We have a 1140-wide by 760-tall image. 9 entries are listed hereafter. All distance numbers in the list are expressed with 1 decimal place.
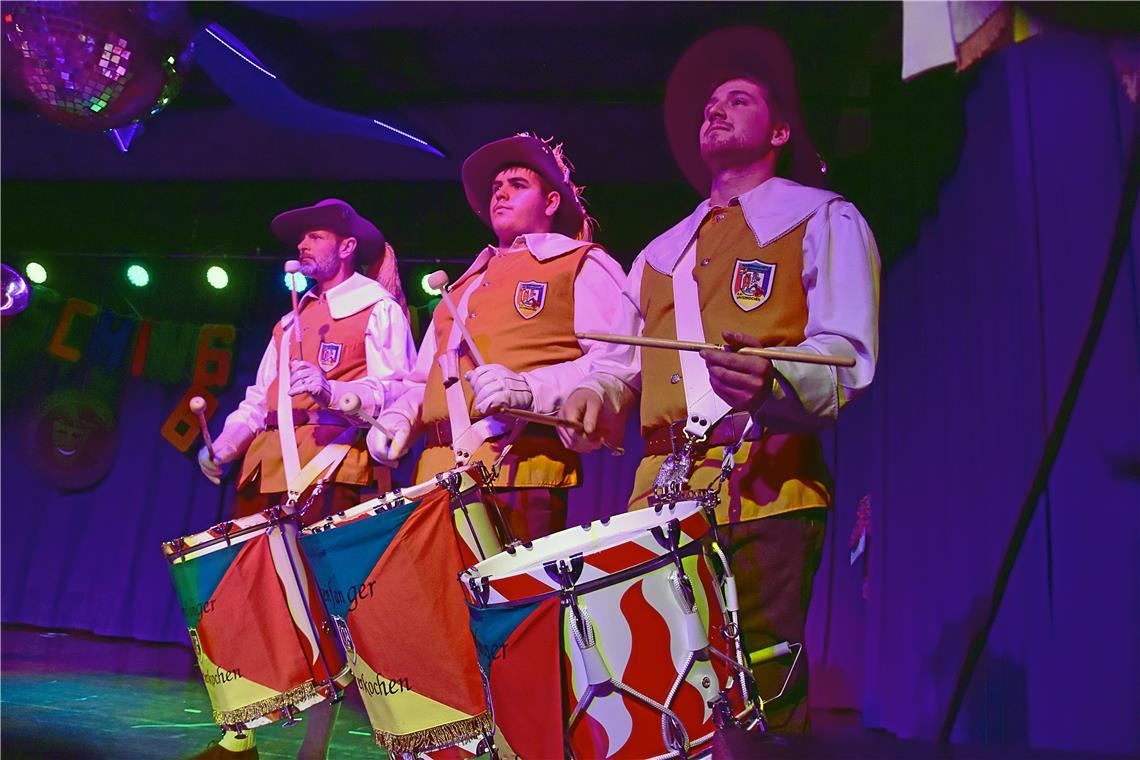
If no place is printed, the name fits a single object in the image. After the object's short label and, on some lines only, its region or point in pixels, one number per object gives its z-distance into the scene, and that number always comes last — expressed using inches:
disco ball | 79.8
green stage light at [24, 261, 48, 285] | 221.5
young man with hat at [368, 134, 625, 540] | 76.2
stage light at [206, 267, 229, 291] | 209.6
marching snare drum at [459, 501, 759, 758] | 50.8
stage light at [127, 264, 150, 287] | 220.1
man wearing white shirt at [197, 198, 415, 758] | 94.9
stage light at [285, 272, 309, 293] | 198.4
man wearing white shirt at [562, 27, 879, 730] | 58.7
